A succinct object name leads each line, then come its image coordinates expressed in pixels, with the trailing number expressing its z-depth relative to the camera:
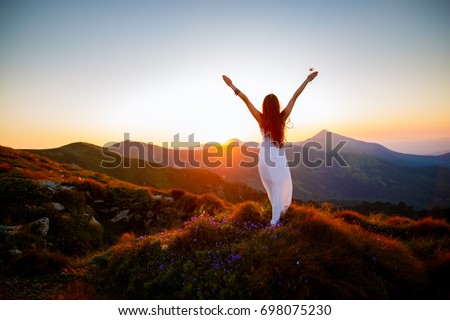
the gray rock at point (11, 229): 9.06
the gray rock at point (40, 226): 9.65
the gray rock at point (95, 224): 11.85
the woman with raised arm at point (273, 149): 8.24
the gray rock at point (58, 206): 11.58
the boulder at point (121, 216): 13.94
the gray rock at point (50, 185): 12.52
